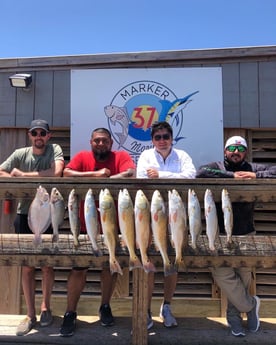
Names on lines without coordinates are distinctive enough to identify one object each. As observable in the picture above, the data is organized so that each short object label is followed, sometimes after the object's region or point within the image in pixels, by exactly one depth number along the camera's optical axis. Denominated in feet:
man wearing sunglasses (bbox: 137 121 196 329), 11.59
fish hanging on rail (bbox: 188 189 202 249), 9.22
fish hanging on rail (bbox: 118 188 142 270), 9.16
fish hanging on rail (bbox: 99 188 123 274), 9.29
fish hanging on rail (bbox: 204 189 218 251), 9.27
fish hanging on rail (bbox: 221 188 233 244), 9.26
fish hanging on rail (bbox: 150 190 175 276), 9.11
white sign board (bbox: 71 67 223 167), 14.61
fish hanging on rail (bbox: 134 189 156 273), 9.16
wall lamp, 14.85
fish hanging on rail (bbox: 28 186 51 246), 9.59
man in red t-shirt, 11.21
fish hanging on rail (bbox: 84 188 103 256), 9.32
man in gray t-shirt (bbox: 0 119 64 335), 11.70
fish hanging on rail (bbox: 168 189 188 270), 9.14
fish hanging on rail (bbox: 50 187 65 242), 9.55
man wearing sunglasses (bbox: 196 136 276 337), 11.04
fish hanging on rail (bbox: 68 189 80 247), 9.42
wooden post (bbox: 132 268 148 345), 10.24
